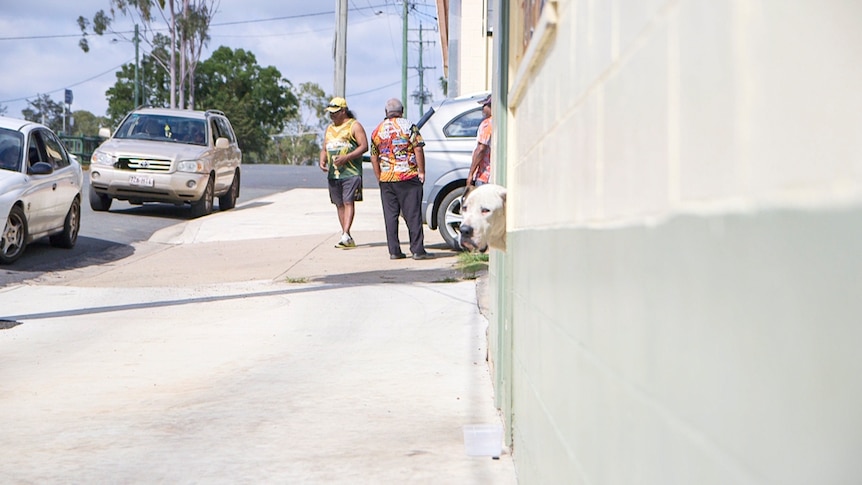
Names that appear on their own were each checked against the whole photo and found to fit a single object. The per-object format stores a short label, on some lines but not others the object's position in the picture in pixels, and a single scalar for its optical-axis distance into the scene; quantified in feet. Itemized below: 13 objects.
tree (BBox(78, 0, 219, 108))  162.71
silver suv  38.17
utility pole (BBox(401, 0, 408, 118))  169.07
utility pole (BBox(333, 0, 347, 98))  63.93
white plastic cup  13.47
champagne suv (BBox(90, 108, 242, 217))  54.44
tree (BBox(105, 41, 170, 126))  241.35
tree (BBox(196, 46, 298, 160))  250.78
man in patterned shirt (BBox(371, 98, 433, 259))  36.60
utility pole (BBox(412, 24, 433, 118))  266.16
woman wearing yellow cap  39.09
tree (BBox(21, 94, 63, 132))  279.32
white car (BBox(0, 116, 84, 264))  35.32
